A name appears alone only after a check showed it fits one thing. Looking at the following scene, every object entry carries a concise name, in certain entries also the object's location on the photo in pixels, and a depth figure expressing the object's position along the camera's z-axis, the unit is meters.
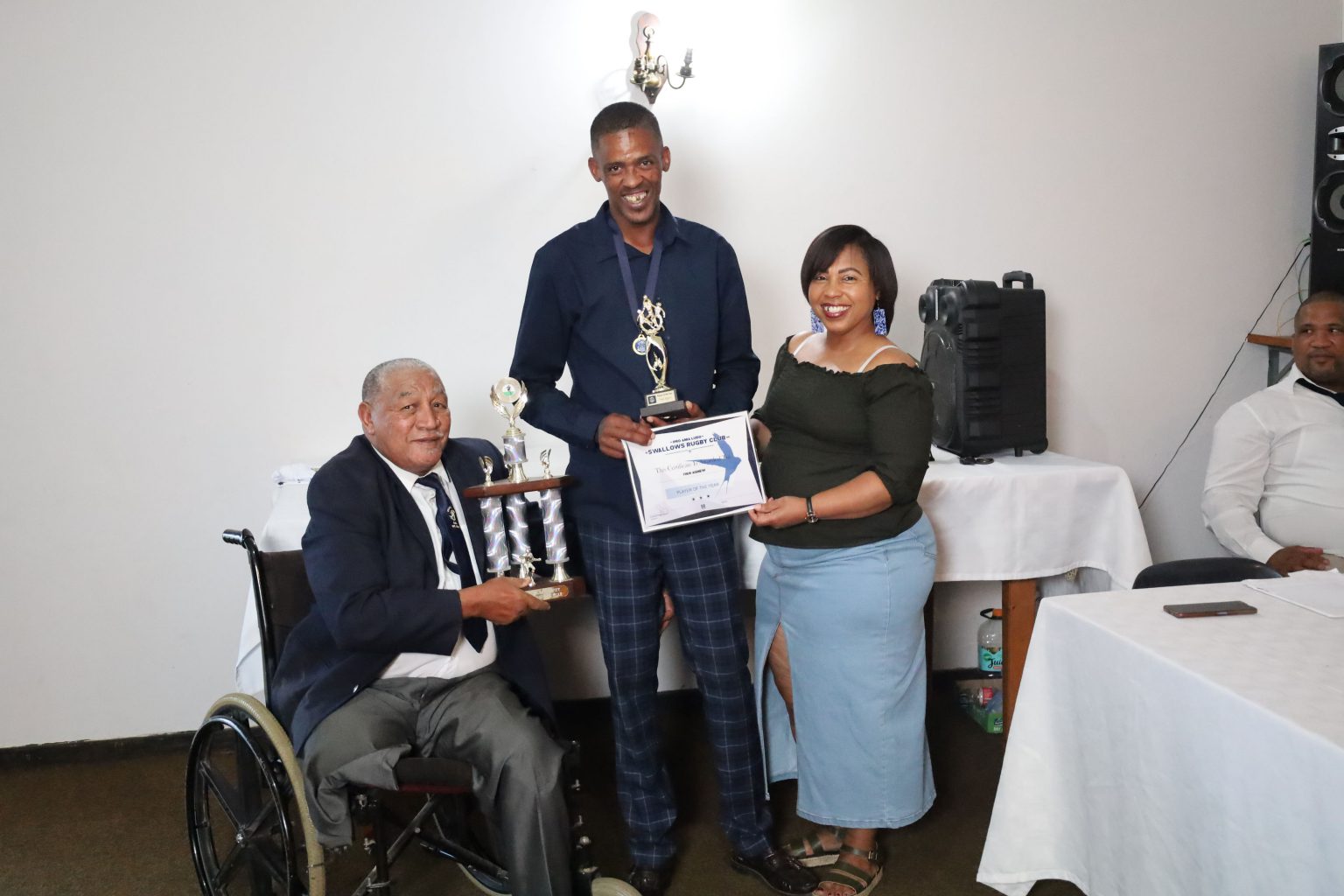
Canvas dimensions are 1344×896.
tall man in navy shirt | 2.36
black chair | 2.18
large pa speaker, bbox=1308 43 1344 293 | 3.35
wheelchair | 2.06
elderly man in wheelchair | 2.03
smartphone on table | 1.72
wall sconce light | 3.20
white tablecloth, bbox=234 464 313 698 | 2.75
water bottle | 3.57
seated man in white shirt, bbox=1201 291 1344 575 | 2.92
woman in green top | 2.21
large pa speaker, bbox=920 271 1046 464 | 3.02
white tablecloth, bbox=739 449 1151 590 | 2.88
